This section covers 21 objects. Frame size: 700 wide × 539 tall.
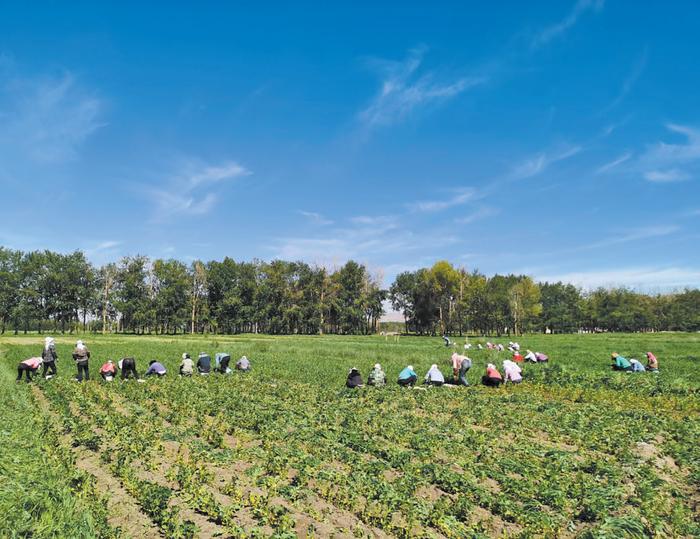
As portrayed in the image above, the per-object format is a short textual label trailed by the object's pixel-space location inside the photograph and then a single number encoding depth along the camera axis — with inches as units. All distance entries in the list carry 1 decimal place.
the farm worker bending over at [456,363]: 1006.4
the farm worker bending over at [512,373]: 1027.9
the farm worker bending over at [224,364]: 1165.0
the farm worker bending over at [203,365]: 1118.4
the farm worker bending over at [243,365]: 1200.2
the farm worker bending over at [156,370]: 1034.1
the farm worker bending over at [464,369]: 982.4
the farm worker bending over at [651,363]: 1178.6
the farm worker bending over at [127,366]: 977.5
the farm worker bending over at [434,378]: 956.0
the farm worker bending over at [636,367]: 1141.1
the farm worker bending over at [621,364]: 1159.8
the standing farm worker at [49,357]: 954.5
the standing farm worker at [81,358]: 927.7
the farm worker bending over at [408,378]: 943.1
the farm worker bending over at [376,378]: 958.4
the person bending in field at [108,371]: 973.1
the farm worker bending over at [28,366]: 906.1
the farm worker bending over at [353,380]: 888.3
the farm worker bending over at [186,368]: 1059.3
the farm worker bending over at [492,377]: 975.6
